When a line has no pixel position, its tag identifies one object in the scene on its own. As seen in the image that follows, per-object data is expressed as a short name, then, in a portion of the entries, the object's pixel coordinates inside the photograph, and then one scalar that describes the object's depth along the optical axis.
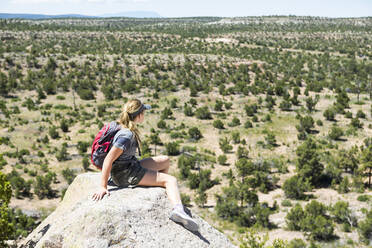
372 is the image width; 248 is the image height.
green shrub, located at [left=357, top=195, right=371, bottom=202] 21.39
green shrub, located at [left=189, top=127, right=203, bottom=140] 33.75
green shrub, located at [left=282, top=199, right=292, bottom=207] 22.08
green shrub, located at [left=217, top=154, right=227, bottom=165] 28.08
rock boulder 4.88
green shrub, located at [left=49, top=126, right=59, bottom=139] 32.94
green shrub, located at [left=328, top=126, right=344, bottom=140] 32.16
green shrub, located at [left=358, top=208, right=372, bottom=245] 17.21
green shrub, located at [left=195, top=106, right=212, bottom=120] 39.44
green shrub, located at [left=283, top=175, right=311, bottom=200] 22.97
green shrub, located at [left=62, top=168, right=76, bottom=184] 24.90
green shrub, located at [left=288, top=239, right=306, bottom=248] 16.64
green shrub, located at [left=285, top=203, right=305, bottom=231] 19.12
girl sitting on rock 5.33
